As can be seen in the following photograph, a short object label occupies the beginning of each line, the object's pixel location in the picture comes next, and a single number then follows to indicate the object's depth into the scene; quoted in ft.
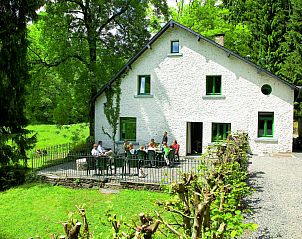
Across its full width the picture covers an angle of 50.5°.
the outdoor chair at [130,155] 56.19
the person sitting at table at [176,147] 62.30
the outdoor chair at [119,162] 50.44
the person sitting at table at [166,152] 57.38
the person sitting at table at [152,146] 61.01
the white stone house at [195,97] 65.98
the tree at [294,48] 102.83
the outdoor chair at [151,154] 56.75
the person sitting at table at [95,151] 55.06
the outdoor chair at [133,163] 51.78
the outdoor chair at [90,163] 52.44
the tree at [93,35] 74.33
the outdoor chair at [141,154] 56.38
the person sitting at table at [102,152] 56.33
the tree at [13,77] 53.11
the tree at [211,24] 103.60
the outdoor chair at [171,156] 57.26
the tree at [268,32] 113.17
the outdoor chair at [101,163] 50.67
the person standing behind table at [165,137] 69.21
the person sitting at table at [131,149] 58.06
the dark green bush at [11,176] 52.37
